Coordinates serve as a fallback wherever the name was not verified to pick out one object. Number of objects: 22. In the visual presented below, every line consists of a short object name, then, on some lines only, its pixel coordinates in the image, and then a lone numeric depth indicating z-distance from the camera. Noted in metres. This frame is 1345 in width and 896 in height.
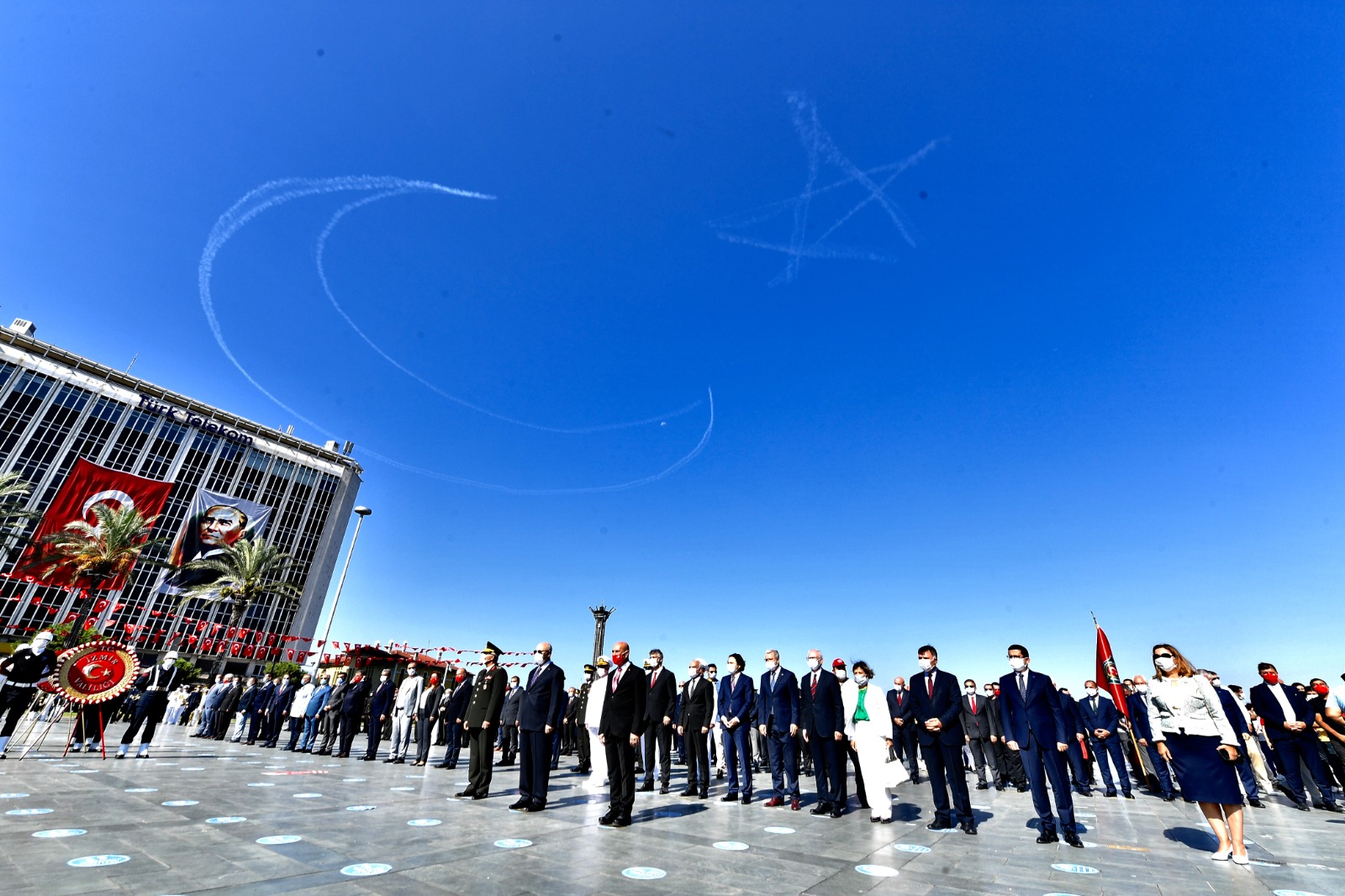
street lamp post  28.49
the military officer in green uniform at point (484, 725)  8.08
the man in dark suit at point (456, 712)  12.40
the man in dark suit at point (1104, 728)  11.02
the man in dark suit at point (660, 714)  8.52
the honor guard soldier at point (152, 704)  10.88
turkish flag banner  46.69
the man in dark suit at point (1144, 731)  10.80
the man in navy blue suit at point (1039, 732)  6.12
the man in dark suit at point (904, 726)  7.56
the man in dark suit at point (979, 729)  12.52
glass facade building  54.22
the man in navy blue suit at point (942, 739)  6.77
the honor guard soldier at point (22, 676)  9.40
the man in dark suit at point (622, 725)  6.61
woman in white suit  7.19
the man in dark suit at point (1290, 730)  9.48
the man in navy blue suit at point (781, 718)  8.41
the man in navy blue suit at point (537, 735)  7.24
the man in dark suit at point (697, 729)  9.16
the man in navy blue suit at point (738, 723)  8.82
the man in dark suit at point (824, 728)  7.74
